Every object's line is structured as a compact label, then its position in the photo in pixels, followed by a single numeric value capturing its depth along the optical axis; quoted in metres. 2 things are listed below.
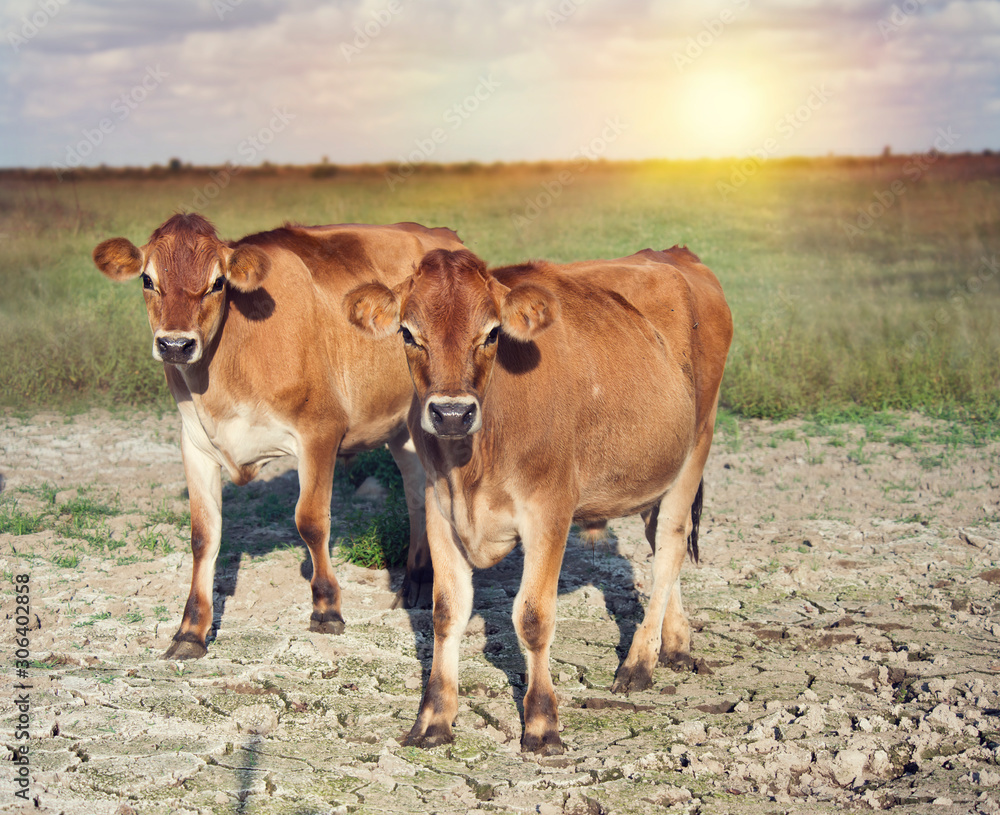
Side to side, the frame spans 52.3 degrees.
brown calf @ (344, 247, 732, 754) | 4.22
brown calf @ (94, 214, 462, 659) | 5.36
